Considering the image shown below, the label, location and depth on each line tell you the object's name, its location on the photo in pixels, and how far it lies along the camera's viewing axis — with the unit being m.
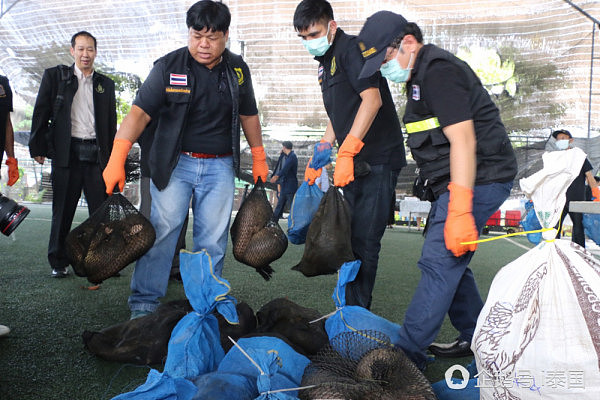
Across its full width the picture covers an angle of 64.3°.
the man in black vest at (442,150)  1.60
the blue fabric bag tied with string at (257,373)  1.30
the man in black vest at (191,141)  2.28
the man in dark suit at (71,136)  3.45
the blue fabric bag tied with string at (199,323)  1.55
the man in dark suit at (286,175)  9.01
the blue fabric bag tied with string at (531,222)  5.44
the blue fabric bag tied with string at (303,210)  2.62
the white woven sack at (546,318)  1.15
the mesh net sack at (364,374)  1.26
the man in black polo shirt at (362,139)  2.36
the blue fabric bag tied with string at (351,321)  1.80
